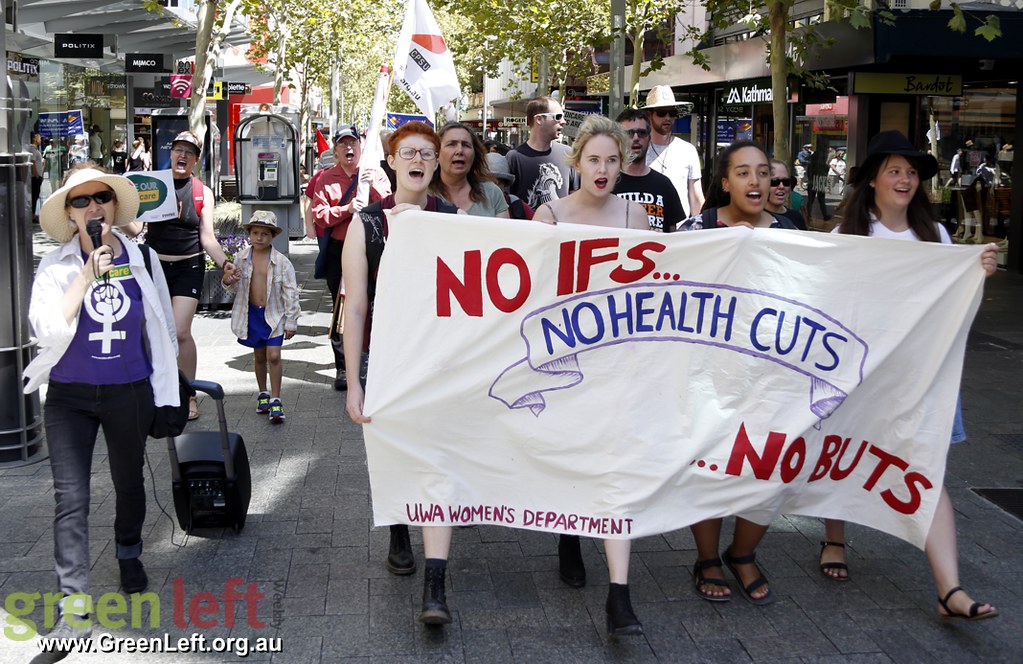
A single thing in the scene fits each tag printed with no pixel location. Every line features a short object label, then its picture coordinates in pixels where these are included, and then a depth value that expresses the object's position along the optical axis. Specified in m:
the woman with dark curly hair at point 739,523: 5.18
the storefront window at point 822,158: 19.88
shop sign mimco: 33.94
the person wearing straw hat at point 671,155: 8.41
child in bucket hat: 8.48
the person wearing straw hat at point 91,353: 4.66
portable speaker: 5.80
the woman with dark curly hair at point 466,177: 6.04
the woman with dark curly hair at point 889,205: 5.32
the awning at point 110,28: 27.55
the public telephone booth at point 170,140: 28.12
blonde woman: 5.25
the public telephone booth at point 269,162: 20.33
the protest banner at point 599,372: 4.74
